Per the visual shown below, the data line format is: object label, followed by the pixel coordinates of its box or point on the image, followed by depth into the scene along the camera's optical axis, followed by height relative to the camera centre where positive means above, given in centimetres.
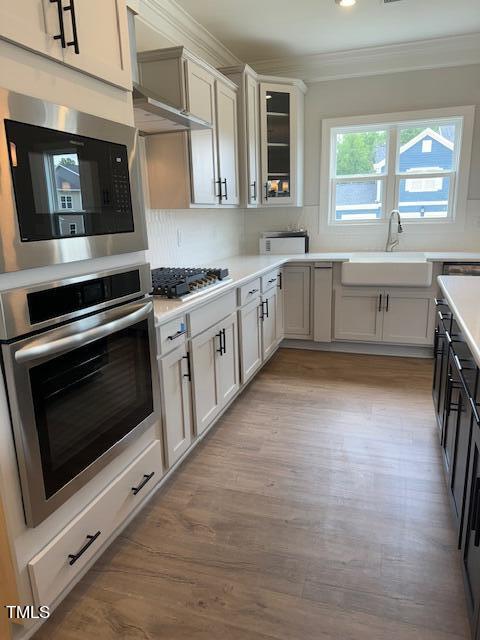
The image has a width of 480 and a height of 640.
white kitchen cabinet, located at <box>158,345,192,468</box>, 209 -88
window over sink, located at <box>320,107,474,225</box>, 414 +46
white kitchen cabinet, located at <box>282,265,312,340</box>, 414 -78
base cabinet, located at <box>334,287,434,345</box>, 390 -89
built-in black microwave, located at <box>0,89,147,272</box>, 117 +11
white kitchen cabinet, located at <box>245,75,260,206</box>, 370 +67
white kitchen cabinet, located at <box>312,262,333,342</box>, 407 -77
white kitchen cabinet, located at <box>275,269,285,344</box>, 400 -84
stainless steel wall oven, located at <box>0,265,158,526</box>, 125 -50
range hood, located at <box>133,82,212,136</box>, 193 +51
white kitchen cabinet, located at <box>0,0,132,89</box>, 118 +56
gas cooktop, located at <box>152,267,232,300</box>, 228 -34
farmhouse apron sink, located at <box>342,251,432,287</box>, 374 -48
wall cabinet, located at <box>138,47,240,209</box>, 267 +51
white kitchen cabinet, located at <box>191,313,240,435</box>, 241 -88
